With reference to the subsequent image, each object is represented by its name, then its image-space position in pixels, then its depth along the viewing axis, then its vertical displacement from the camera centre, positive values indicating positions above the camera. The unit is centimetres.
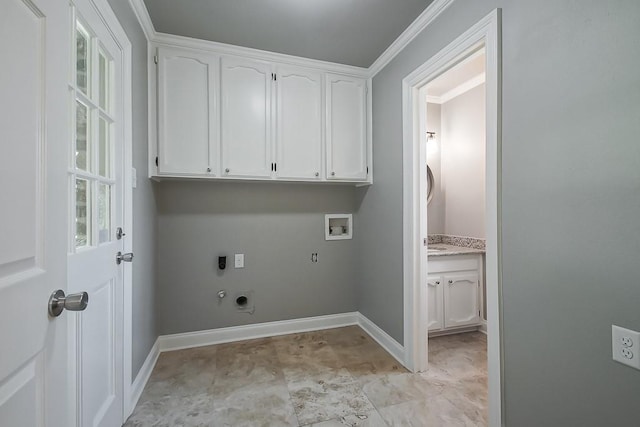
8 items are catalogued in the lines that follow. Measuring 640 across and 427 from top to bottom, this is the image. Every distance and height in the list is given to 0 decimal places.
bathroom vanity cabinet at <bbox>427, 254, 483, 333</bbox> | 245 -72
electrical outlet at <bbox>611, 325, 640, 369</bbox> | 88 -44
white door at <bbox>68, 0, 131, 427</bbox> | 106 +0
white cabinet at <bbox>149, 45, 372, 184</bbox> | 208 +79
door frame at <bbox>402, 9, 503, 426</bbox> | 134 +11
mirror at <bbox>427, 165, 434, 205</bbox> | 322 +36
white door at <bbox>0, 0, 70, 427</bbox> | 56 +2
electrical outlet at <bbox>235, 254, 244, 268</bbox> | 250 -43
